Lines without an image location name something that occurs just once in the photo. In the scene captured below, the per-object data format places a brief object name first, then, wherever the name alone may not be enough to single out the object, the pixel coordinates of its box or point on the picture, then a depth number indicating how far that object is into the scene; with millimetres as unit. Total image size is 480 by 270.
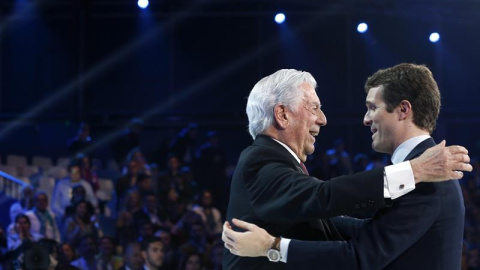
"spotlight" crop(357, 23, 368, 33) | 26750
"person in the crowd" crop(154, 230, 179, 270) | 14904
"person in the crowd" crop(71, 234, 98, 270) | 15070
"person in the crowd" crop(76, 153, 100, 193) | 18703
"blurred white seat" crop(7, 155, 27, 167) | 23762
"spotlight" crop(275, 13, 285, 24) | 26687
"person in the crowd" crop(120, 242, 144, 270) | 14562
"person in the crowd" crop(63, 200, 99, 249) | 16047
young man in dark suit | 5156
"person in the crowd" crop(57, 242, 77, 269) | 14805
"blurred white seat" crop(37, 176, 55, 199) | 19723
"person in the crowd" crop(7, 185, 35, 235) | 16781
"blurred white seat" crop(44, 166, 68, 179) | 21147
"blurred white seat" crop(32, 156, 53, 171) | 24458
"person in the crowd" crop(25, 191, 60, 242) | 16031
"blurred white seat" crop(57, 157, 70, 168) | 22798
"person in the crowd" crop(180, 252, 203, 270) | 14898
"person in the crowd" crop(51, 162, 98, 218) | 17516
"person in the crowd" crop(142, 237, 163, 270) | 14617
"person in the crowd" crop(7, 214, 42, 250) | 15414
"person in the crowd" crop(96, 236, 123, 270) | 15148
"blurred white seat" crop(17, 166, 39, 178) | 22625
